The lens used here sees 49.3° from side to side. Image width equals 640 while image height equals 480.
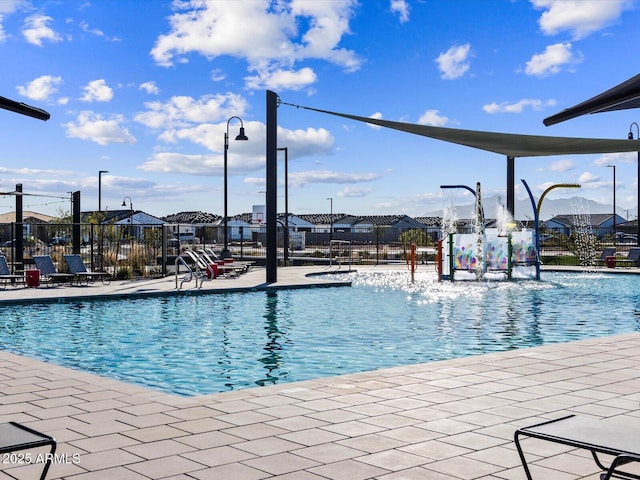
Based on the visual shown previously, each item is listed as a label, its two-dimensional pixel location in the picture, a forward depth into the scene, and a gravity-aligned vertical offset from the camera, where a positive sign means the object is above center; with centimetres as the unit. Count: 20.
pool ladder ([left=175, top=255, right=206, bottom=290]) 1706 -77
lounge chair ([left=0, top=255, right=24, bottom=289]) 1719 -66
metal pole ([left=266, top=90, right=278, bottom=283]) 1853 +186
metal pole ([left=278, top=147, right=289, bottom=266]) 2977 +257
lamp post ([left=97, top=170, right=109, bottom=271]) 2099 +104
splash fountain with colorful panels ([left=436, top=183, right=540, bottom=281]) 2084 -31
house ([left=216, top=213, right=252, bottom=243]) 9050 +292
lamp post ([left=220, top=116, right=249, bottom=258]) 2603 +181
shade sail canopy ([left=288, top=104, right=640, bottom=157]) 1397 +212
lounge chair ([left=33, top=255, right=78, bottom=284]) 1800 -57
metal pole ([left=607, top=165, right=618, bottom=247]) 4511 +377
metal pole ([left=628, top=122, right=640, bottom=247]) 2851 +262
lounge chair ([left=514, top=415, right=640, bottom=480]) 279 -82
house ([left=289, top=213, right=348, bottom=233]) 9875 +374
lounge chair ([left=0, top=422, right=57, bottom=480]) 287 -82
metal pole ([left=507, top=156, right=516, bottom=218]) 2273 +209
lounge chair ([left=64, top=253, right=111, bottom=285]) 1831 -57
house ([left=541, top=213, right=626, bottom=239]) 9925 +394
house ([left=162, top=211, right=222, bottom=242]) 8658 +374
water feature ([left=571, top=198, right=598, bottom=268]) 2803 -15
